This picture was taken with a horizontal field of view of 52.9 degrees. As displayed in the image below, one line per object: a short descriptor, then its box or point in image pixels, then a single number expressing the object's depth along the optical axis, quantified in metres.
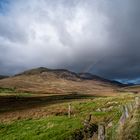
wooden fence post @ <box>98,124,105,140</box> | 5.30
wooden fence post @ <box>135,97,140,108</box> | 5.77
